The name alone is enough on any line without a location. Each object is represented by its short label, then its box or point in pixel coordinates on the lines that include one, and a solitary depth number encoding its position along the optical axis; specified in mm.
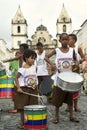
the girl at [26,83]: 2936
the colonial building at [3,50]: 49667
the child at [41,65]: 4167
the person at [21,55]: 3694
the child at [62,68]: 3175
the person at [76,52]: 3323
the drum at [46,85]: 3575
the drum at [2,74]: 3913
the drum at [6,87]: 3793
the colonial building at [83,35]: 34158
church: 42683
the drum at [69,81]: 2784
